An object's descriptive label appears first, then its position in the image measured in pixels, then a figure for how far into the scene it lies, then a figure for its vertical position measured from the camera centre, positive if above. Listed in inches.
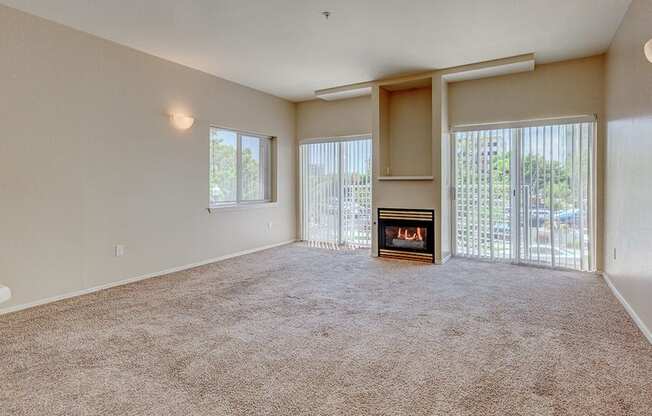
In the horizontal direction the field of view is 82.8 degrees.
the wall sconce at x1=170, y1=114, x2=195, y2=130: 186.9 +43.4
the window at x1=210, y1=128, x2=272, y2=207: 217.0 +24.0
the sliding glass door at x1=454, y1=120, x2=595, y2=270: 183.5 +5.5
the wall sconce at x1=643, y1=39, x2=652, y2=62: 91.8 +38.7
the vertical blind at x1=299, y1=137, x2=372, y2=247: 253.0 +9.4
